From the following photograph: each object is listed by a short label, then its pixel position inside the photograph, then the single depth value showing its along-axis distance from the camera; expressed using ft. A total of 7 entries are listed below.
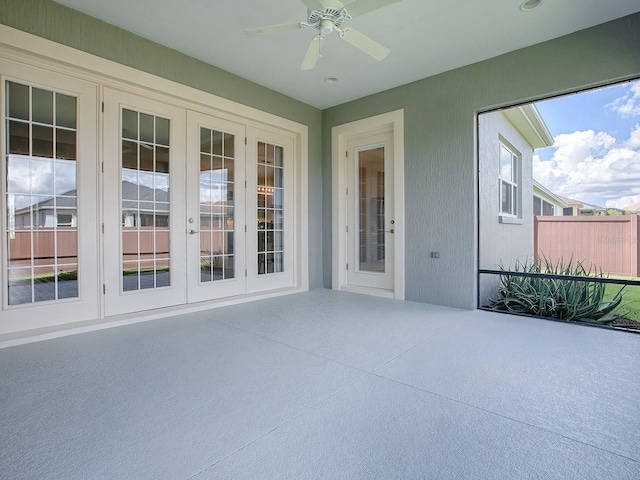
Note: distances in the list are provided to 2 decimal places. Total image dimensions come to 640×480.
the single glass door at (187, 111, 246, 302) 13.30
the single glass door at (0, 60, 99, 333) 9.37
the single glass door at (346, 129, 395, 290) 16.33
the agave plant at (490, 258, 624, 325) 12.20
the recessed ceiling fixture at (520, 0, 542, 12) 9.51
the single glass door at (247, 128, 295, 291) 15.48
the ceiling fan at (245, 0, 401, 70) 7.81
